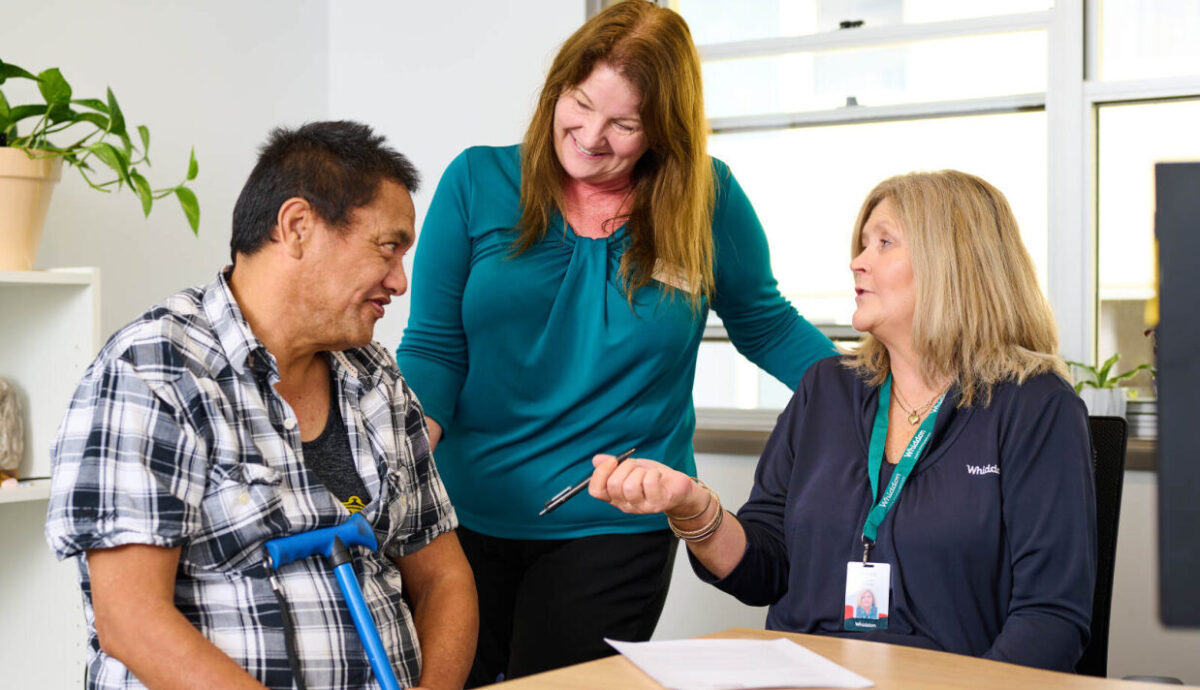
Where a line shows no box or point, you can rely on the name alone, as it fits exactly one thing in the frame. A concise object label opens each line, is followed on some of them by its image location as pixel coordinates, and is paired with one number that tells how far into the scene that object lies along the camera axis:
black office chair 1.73
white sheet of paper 1.16
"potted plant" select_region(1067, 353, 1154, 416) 2.82
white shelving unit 2.35
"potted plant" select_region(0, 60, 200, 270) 2.28
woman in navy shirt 1.55
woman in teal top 1.86
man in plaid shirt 1.29
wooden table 1.17
